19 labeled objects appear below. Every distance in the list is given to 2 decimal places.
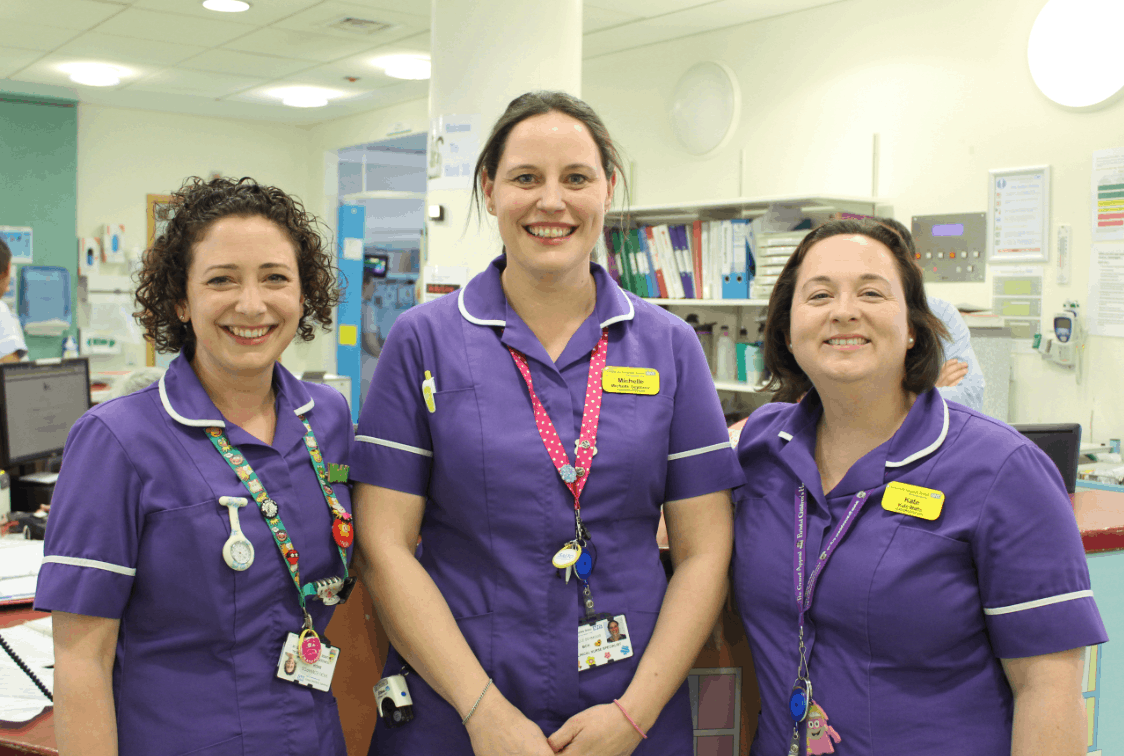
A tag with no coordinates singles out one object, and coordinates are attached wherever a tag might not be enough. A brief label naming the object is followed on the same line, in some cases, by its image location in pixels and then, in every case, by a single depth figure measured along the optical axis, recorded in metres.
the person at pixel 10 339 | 4.84
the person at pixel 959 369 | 3.03
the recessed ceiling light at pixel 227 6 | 4.77
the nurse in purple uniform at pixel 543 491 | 1.42
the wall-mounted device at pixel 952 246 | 3.99
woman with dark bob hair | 1.26
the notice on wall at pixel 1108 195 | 3.54
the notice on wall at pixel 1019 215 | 3.76
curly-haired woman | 1.25
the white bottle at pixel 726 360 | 4.57
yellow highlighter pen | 1.47
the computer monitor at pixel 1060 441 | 2.26
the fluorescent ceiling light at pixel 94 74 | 6.51
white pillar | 3.56
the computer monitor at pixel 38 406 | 3.28
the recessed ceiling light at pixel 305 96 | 7.22
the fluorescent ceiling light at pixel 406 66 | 6.07
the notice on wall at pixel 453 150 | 3.64
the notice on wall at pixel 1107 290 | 3.56
